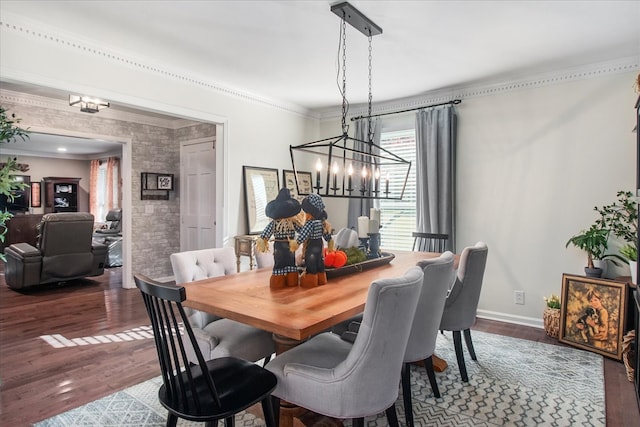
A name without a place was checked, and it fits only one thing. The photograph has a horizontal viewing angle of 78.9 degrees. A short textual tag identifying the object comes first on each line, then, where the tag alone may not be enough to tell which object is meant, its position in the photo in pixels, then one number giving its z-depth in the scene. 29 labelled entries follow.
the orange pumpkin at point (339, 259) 2.45
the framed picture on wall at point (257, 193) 4.57
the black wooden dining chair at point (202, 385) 1.40
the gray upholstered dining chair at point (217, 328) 2.09
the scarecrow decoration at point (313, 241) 2.14
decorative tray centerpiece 2.41
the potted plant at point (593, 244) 3.32
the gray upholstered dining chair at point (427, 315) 2.03
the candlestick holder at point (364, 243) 3.07
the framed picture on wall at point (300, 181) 5.13
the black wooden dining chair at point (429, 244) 4.07
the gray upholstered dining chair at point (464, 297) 2.60
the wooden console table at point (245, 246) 4.29
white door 5.59
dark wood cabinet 10.10
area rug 2.22
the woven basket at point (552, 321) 3.54
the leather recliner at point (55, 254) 5.21
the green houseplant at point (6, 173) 2.47
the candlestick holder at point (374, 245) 3.04
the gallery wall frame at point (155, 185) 5.79
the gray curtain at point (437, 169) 4.27
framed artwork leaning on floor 3.11
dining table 1.56
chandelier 2.51
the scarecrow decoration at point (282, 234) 2.10
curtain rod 4.25
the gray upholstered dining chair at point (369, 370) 1.48
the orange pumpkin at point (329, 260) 2.44
